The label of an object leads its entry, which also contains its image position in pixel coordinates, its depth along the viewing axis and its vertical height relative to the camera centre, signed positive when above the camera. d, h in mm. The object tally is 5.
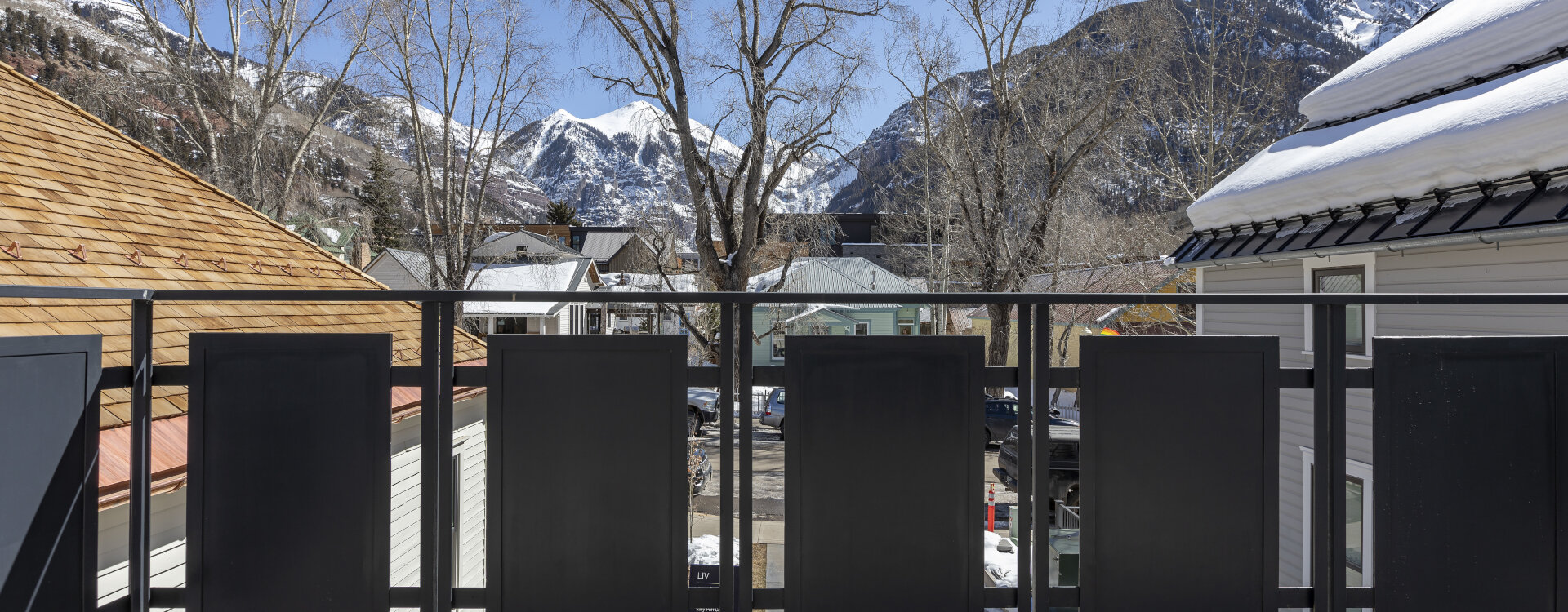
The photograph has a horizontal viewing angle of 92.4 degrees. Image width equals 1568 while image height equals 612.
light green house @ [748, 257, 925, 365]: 24078 -60
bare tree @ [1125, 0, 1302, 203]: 16234 +4691
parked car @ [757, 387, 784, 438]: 13297 -1911
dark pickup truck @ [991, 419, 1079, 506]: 10703 -2270
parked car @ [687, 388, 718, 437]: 13109 -1824
